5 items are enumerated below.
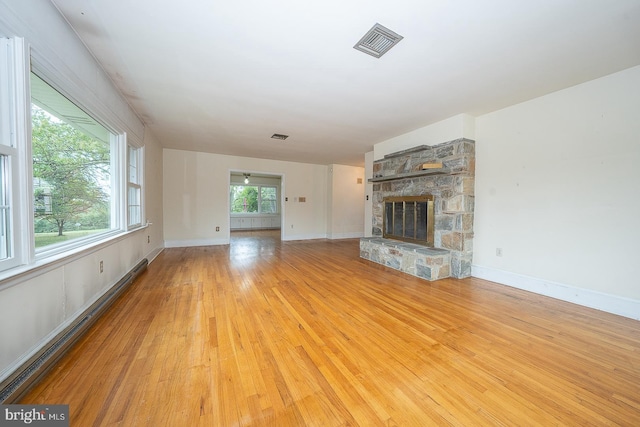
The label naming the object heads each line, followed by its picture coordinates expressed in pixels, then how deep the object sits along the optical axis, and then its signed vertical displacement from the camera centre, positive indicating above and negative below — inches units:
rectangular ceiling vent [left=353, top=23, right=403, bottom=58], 69.5 +54.8
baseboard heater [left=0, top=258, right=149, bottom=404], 45.6 -36.3
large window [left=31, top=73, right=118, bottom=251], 62.3 +13.0
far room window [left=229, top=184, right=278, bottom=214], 381.1 +16.5
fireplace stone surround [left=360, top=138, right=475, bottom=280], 134.0 -0.4
